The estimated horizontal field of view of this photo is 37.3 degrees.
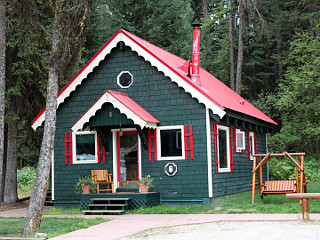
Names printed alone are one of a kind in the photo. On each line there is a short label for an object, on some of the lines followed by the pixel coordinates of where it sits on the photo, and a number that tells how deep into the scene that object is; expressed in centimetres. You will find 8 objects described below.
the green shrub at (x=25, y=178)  2758
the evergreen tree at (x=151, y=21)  2812
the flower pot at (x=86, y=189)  1544
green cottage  1502
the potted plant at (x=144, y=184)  1489
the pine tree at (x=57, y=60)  1056
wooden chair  1588
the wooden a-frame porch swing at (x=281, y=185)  1401
